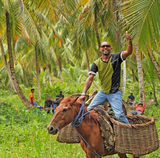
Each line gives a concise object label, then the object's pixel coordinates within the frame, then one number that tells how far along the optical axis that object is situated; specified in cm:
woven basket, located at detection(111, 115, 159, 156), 683
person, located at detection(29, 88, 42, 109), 2415
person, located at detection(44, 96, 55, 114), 2406
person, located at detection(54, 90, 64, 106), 2330
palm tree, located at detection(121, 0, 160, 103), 1097
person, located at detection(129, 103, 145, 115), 1847
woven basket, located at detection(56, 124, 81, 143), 828
